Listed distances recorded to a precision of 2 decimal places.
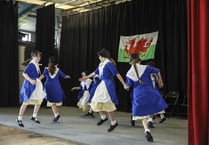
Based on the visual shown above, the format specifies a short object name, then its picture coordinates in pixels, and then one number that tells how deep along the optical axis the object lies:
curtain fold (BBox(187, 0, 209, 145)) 2.44
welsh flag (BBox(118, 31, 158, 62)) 7.38
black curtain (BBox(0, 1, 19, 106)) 9.01
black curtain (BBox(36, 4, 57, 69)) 9.54
